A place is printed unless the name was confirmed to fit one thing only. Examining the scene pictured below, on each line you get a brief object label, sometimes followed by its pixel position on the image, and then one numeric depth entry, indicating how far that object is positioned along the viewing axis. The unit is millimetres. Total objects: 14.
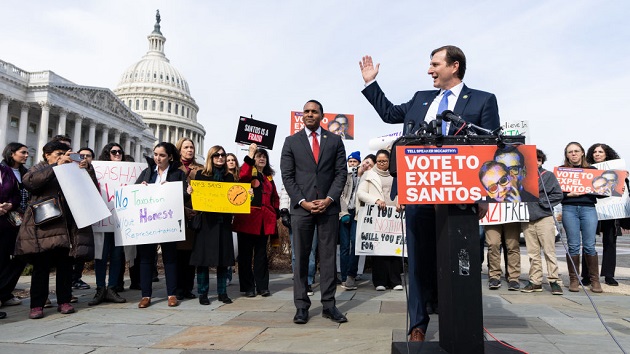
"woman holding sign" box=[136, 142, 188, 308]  5325
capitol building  57344
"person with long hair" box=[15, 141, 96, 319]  4734
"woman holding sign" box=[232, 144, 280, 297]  6285
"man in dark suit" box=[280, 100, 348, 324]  4496
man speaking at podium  3191
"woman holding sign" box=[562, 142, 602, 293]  6586
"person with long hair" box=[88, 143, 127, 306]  5535
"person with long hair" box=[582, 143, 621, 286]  7113
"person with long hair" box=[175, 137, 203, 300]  5852
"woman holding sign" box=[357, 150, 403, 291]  6910
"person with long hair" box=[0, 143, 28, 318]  5160
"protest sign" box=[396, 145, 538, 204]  2508
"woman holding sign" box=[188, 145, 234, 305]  5602
